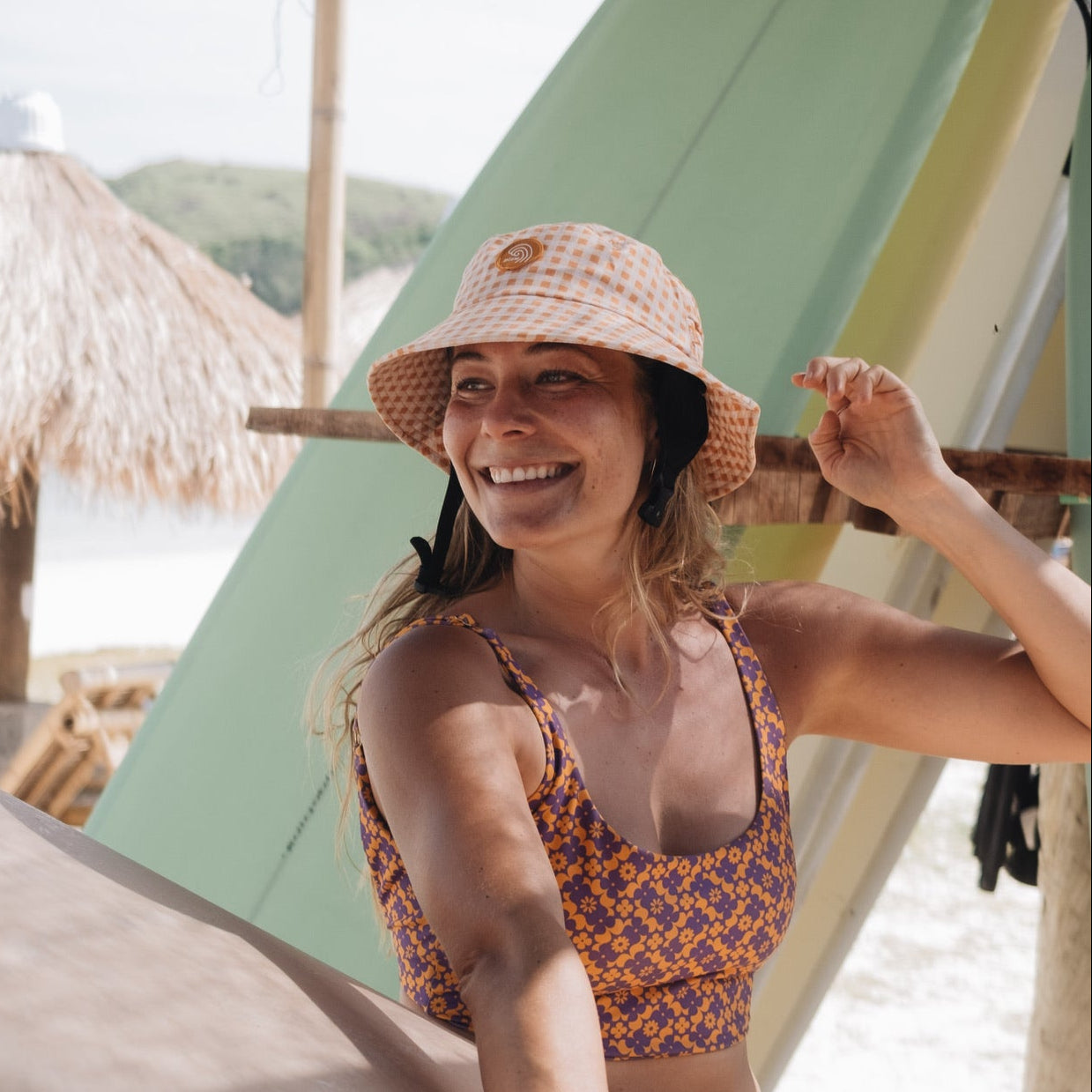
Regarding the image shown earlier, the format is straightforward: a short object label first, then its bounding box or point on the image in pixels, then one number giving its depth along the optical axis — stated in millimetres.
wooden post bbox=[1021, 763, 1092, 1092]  3113
